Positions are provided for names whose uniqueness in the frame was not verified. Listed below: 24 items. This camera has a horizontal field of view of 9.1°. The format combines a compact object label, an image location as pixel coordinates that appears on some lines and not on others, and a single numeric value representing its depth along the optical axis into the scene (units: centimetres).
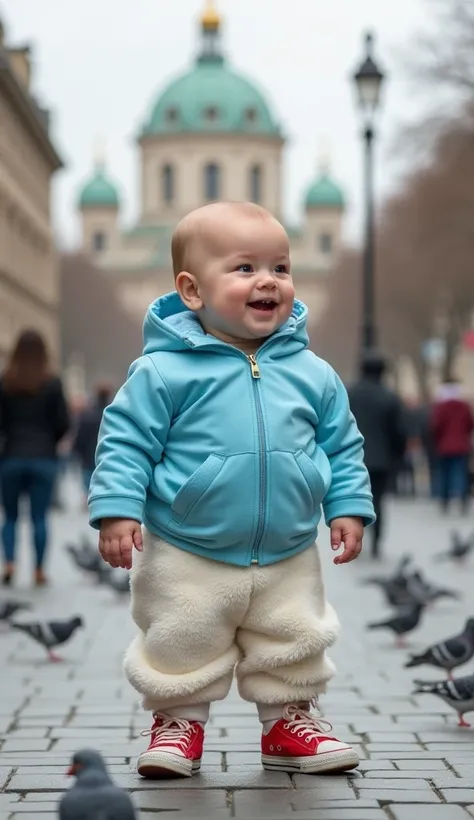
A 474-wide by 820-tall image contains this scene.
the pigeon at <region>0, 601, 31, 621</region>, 1487
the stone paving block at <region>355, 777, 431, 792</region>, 796
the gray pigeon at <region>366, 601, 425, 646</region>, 1434
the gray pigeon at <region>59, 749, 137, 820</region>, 606
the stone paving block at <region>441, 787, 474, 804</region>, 767
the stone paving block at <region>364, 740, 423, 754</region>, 912
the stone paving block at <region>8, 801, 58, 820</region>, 747
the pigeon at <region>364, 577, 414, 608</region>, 1603
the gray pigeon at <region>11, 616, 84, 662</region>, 1335
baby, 789
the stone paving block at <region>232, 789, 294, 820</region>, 739
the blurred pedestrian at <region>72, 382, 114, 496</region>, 3470
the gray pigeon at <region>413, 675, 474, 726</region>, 985
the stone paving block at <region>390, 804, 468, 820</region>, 729
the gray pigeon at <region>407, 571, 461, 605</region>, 1648
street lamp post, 3500
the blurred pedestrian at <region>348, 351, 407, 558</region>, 2429
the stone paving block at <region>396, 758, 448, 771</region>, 853
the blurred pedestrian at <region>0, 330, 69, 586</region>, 1915
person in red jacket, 3463
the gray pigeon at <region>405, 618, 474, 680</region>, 1133
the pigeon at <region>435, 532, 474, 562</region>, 2236
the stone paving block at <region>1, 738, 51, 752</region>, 922
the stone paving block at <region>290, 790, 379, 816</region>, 749
